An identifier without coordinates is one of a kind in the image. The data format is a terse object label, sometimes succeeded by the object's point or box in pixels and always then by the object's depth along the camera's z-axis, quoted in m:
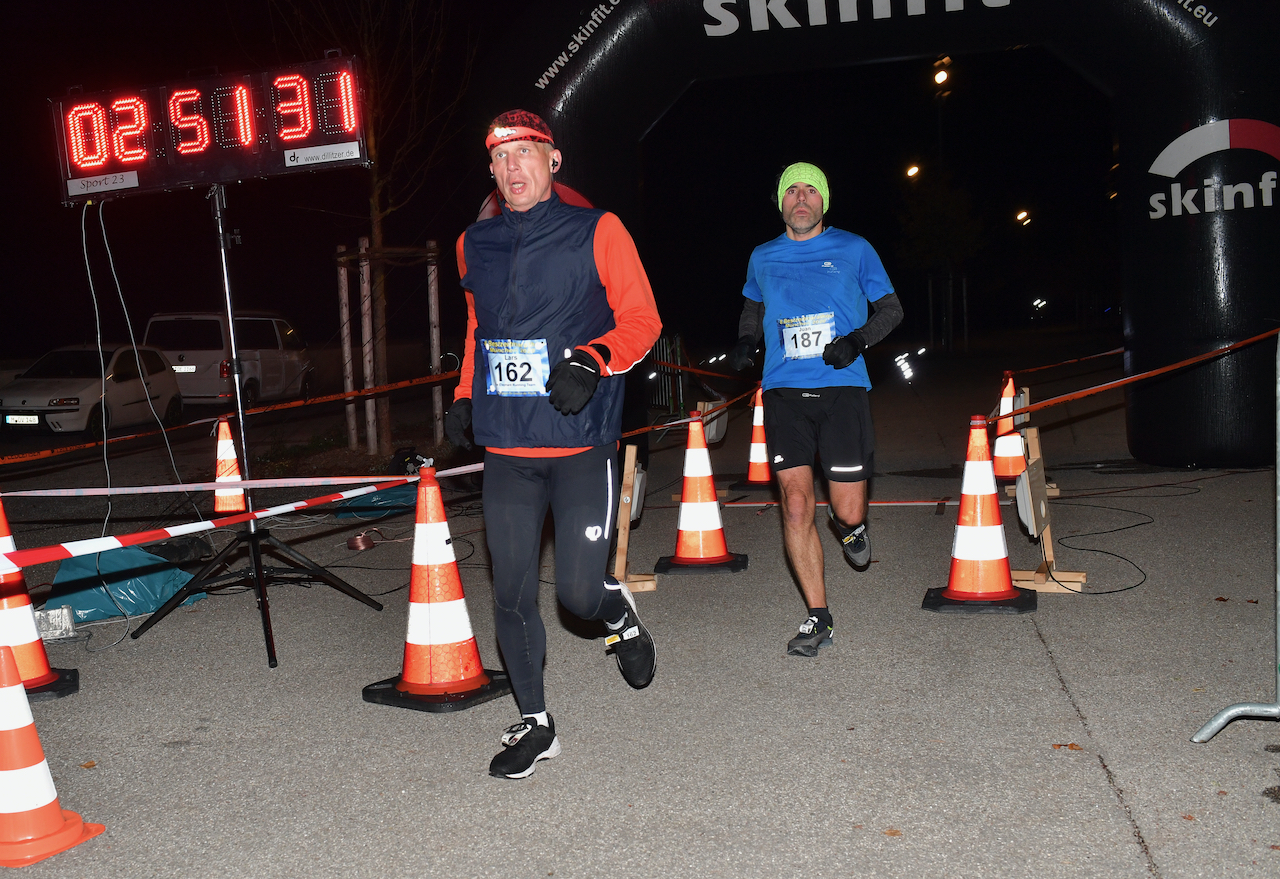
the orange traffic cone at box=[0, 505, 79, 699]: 4.35
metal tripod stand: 5.53
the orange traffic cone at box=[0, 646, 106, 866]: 3.28
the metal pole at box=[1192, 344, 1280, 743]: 3.70
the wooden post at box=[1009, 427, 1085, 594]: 5.92
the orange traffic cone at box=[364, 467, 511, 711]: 4.52
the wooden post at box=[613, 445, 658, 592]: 6.22
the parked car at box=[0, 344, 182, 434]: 16.78
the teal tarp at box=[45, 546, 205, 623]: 6.10
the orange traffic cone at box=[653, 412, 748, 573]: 6.82
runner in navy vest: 3.80
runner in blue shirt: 5.27
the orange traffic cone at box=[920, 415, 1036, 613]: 5.60
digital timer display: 5.81
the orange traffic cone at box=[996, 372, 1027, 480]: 9.24
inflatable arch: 8.82
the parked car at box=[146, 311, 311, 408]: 20.34
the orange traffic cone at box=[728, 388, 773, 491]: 9.42
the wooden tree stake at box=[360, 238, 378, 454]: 11.87
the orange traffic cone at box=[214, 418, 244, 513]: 7.93
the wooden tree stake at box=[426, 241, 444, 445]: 11.87
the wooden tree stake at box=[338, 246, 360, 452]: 12.10
